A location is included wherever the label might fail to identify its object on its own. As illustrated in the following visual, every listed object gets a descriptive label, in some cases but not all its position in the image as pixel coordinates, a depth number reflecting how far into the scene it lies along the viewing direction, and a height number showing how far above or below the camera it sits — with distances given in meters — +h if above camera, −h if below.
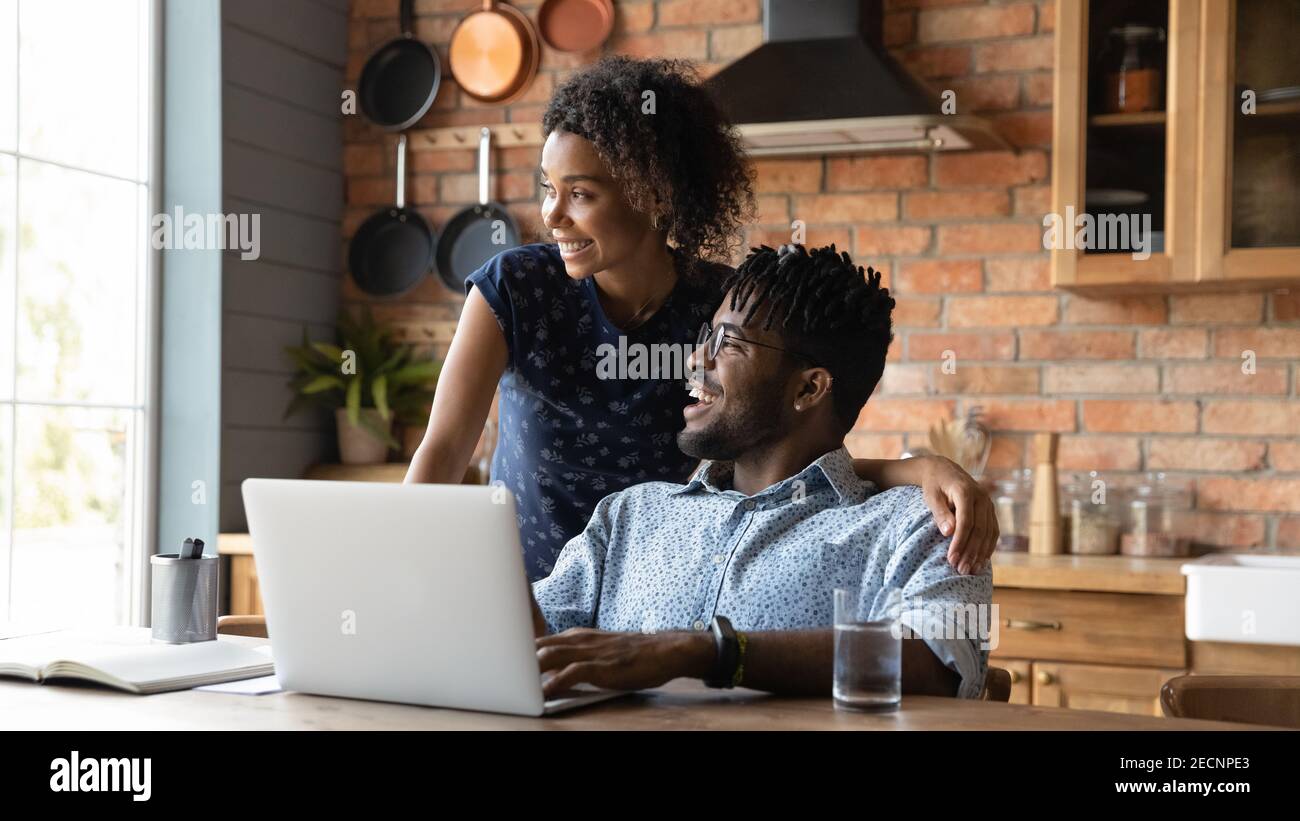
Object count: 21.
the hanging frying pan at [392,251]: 3.93 +0.43
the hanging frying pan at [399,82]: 3.93 +0.89
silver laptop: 1.23 -0.16
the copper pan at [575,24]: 3.75 +1.01
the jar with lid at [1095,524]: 3.23 -0.25
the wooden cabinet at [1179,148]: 3.00 +0.57
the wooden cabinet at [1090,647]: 2.76 -0.45
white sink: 2.63 -0.35
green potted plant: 3.75 +0.06
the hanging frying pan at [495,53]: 3.80 +0.94
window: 3.18 +0.23
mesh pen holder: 1.70 -0.23
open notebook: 1.46 -0.28
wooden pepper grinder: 3.23 -0.21
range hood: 3.13 +0.71
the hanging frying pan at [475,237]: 3.83 +0.46
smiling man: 1.61 -0.12
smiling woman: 2.07 +0.17
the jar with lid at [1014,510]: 3.30 -0.22
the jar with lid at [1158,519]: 3.19 -0.23
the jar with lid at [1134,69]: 3.09 +0.75
